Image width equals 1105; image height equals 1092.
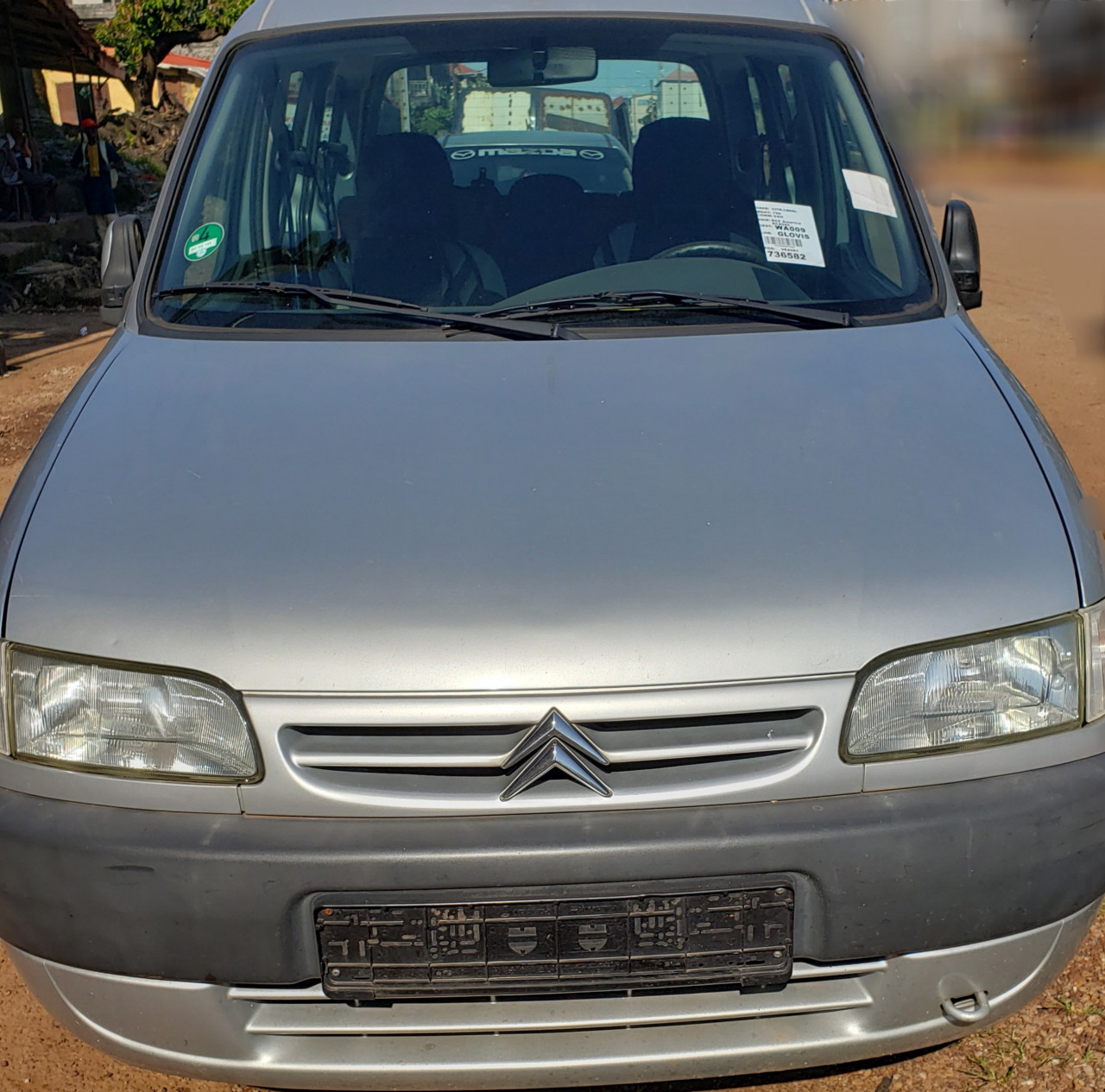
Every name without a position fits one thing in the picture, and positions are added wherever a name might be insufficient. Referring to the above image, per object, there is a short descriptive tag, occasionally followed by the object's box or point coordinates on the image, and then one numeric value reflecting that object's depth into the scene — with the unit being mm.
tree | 25922
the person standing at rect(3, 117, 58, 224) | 18047
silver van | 1761
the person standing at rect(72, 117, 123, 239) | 16500
